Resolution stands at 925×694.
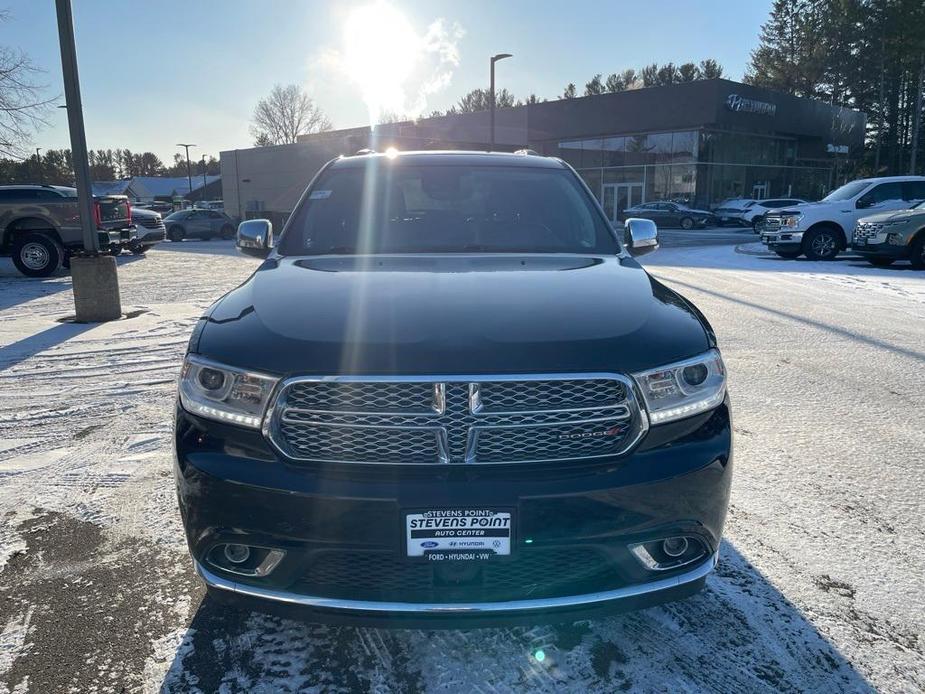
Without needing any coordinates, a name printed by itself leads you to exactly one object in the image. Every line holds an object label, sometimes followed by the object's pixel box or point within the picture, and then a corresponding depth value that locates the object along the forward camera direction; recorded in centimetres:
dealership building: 3847
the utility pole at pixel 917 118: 4659
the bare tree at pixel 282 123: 7581
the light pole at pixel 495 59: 2706
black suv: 194
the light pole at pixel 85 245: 776
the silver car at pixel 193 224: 2944
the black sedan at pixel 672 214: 3341
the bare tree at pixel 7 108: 1844
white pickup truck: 1487
